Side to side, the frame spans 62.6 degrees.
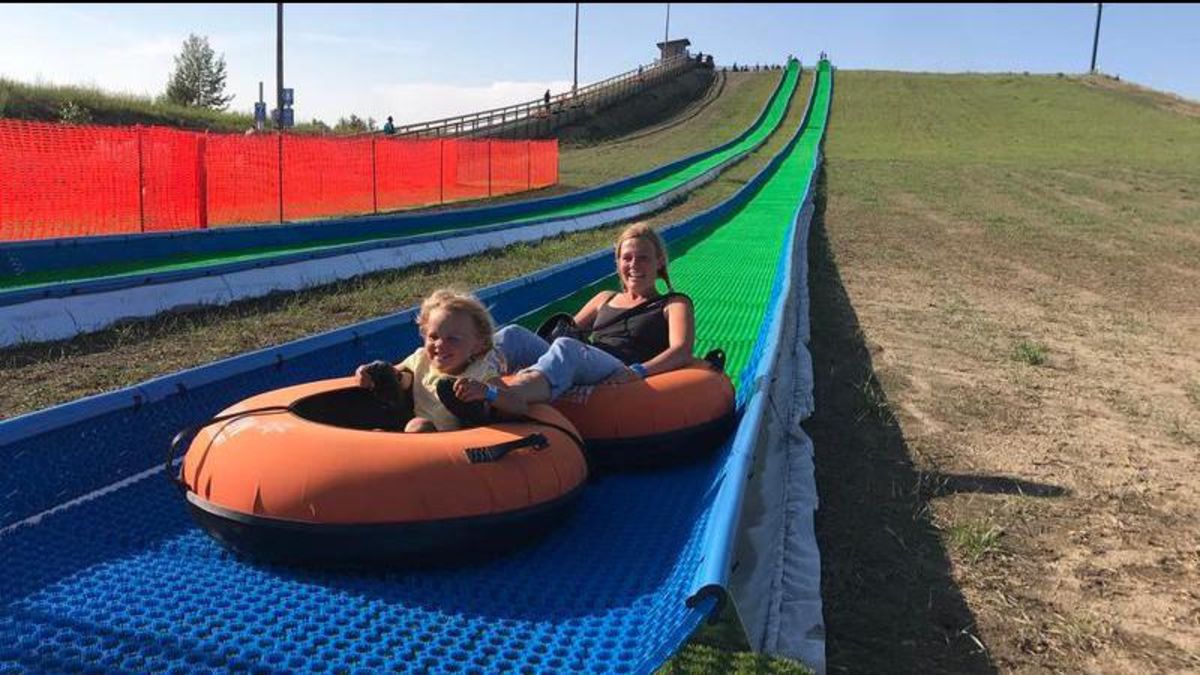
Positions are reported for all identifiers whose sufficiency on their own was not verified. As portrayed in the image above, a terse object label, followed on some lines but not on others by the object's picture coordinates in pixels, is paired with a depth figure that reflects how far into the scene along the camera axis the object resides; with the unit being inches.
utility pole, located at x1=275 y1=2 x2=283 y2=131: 805.2
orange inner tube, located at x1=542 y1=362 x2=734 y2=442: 147.7
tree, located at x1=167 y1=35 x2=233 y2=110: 1957.4
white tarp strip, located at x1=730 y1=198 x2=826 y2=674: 107.0
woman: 149.6
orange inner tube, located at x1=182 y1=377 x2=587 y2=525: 108.0
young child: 124.4
